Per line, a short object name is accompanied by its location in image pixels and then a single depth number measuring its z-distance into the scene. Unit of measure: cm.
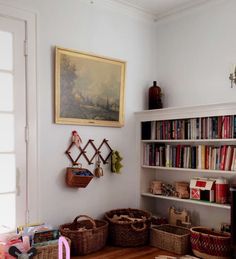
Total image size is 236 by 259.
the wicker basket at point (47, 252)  261
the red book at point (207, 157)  332
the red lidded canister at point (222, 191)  317
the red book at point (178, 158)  357
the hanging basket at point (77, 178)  320
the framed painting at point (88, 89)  327
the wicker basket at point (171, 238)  317
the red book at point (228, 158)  313
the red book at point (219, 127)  321
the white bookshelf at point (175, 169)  316
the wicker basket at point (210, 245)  293
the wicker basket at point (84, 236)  305
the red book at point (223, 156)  317
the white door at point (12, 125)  290
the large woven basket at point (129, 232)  331
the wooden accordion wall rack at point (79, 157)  322
